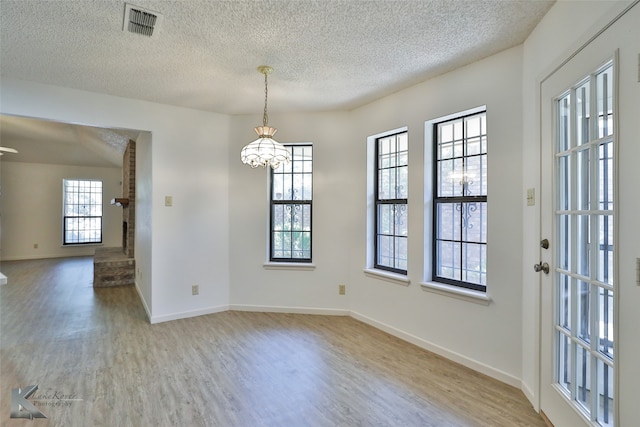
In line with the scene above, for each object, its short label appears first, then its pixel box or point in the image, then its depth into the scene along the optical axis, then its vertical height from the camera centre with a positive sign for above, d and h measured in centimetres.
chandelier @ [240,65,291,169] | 272 +53
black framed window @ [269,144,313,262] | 435 +10
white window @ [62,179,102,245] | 943 +5
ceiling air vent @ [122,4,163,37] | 213 +132
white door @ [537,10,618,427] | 153 -11
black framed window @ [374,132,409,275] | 364 +15
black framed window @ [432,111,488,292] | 286 +13
